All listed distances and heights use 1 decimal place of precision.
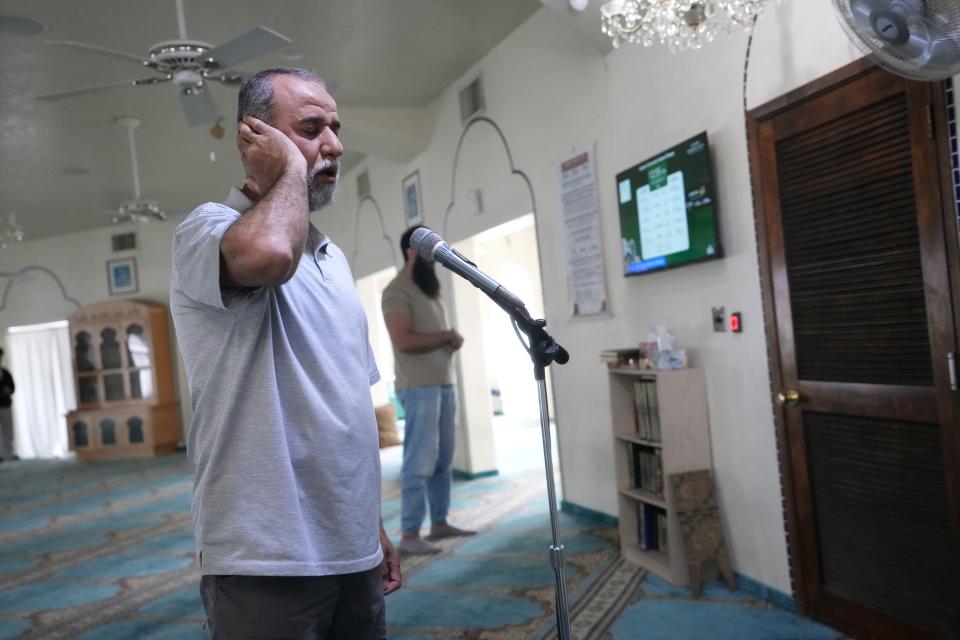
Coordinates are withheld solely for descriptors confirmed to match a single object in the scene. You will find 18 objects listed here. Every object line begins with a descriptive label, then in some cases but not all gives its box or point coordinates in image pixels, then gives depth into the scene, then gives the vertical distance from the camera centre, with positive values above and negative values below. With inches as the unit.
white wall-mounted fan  61.8 +21.1
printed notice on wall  156.3 +17.4
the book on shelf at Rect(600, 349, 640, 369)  136.0 -8.5
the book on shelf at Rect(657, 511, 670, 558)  129.7 -40.0
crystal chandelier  92.8 +36.5
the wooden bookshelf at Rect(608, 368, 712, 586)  123.3 -25.0
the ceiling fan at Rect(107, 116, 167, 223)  243.6 +49.3
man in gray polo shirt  40.5 -3.8
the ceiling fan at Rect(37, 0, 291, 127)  121.3 +49.7
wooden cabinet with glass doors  381.1 -12.4
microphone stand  52.7 -2.7
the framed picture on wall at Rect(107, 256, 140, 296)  403.5 +44.7
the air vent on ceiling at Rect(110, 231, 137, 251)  401.1 +63.0
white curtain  416.2 -11.6
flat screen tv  116.8 +16.2
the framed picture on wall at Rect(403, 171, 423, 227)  249.8 +44.2
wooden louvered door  81.4 -7.3
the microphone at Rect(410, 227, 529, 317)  52.5 +4.1
